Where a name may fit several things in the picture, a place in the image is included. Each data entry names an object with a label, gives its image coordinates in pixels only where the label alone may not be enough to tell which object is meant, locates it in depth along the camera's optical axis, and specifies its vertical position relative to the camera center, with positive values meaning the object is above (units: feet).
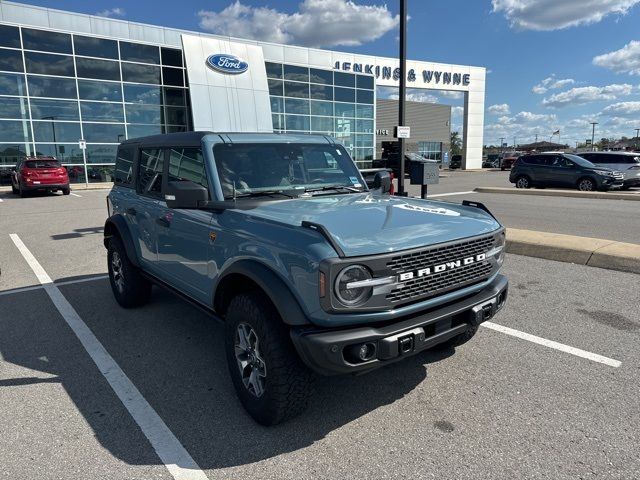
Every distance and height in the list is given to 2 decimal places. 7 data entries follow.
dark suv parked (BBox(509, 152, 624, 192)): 60.23 -2.69
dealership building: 78.38 +14.11
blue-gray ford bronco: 8.40 -2.11
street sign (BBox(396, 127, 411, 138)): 33.86 +1.77
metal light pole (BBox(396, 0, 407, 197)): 32.83 +6.75
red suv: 63.52 -1.85
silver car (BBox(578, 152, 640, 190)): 64.18 -1.36
